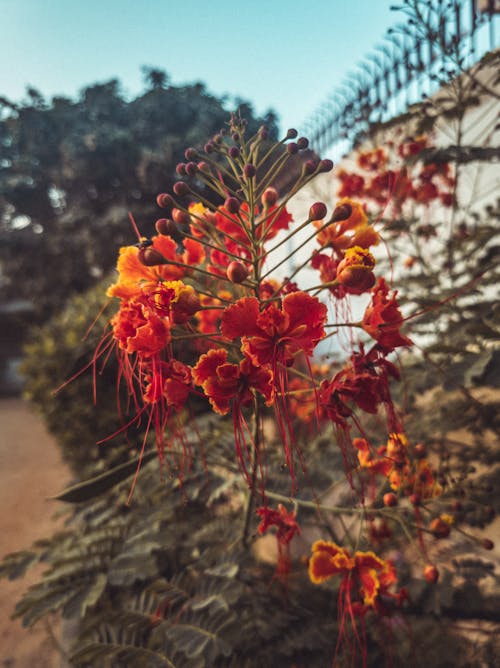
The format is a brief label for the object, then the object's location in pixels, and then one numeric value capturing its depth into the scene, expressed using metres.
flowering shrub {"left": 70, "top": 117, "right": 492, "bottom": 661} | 0.21
